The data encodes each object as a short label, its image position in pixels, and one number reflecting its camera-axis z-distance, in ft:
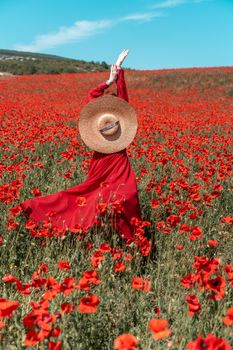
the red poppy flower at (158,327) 5.10
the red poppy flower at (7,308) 5.59
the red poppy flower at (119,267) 8.56
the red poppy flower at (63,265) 7.80
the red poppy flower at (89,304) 6.01
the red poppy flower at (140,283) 7.73
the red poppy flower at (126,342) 4.84
